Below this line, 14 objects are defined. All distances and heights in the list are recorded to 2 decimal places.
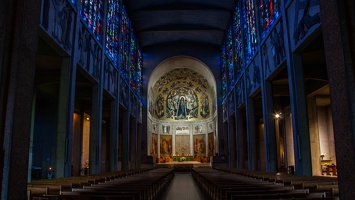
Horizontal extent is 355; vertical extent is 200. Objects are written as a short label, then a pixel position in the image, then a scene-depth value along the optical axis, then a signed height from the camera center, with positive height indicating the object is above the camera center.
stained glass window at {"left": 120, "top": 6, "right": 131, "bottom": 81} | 22.64 +8.03
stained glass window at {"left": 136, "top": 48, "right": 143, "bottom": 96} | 29.93 +7.57
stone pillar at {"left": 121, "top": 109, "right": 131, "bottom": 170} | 22.59 +0.05
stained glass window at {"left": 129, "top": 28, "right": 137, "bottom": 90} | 26.39 +7.73
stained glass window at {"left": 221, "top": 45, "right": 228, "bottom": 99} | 29.22 +7.34
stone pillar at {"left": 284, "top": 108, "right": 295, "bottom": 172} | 21.78 +0.34
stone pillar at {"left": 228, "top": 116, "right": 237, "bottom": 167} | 26.48 +0.61
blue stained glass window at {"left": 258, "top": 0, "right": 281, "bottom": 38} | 13.70 +6.49
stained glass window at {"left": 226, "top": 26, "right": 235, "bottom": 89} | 25.38 +7.83
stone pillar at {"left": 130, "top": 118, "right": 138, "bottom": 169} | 27.56 +0.43
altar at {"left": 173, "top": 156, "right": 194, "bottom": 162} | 37.41 -1.45
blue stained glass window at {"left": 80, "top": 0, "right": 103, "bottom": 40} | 13.76 +6.54
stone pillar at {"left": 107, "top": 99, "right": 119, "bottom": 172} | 19.42 +0.44
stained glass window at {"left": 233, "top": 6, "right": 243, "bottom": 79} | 21.80 +7.81
